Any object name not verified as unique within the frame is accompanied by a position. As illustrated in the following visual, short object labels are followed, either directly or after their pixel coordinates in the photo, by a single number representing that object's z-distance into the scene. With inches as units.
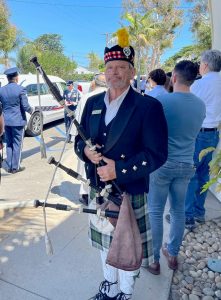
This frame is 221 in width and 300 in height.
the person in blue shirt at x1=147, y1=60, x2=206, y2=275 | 67.8
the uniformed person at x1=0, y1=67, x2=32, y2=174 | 153.7
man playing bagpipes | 51.6
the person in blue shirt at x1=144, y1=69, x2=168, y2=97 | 95.9
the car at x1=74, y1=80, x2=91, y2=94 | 298.3
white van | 249.4
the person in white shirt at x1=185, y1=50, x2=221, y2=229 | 92.9
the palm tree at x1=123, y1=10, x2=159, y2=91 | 719.3
